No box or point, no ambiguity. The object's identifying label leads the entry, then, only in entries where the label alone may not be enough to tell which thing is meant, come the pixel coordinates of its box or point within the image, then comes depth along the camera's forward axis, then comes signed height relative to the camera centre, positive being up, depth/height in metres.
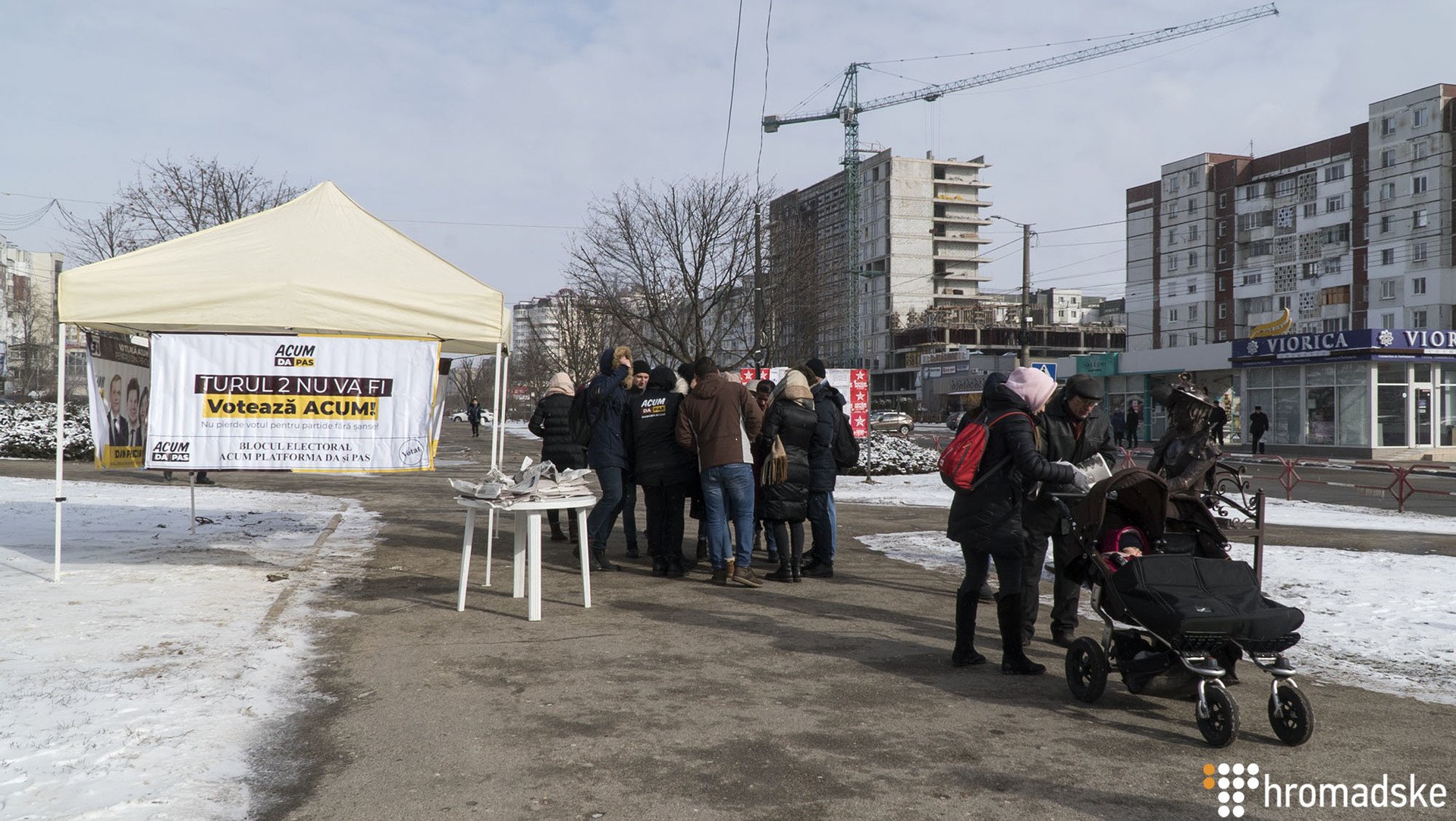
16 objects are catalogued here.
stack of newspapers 7.13 -0.53
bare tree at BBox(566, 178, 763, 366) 28.20 +3.82
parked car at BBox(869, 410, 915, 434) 56.94 -0.21
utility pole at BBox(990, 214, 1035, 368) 34.78 +5.25
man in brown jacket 8.43 -0.27
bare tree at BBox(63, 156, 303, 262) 27.89 +5.53
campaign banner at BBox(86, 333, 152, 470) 8.45 +0.05
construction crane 100.25 +29.70
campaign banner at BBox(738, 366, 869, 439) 19.91 +0.37
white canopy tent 8.00 +0.98
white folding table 7.11 -0.89
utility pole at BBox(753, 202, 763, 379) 24.33 +3.11
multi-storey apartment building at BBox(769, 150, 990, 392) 121.25 +21.41
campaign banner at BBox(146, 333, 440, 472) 8.16 +0.04
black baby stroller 4.56 -0.86
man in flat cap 6.36 -0.23
